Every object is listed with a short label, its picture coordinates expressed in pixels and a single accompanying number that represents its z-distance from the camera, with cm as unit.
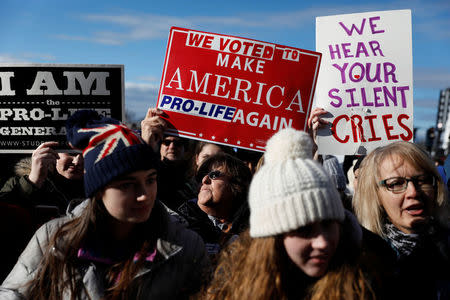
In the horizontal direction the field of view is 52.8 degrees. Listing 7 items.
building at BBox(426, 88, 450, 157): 3966
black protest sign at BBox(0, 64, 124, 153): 361
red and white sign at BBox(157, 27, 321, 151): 321
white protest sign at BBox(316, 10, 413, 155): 350
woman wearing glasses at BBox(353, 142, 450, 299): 229
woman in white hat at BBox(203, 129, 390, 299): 175
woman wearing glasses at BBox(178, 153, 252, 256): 306
